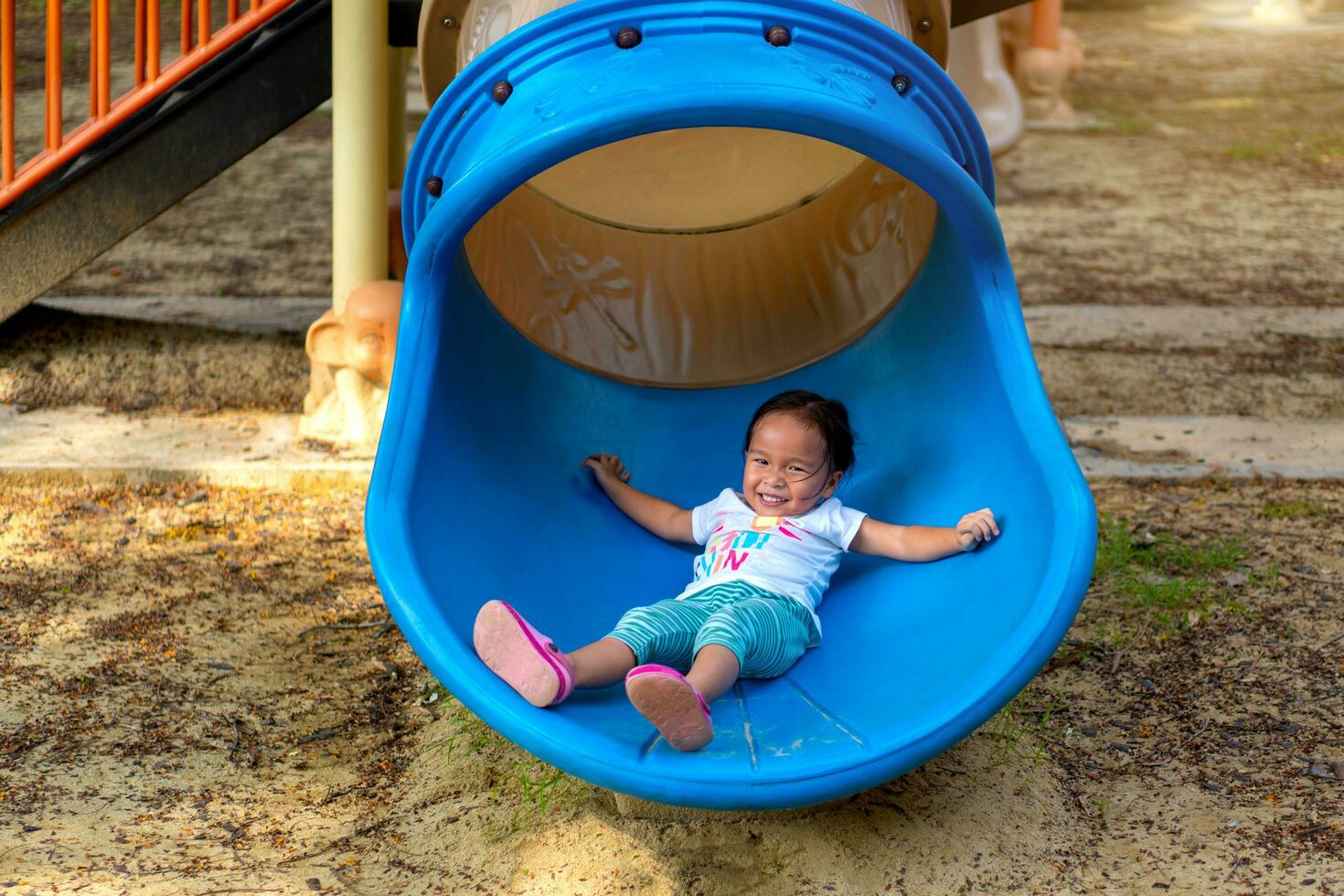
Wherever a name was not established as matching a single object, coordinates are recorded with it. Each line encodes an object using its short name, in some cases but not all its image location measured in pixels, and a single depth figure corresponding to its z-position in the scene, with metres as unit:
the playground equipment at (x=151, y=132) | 4.10
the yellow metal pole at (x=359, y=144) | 3.95
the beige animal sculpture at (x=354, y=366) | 4.01
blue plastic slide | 2.13
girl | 2.14
